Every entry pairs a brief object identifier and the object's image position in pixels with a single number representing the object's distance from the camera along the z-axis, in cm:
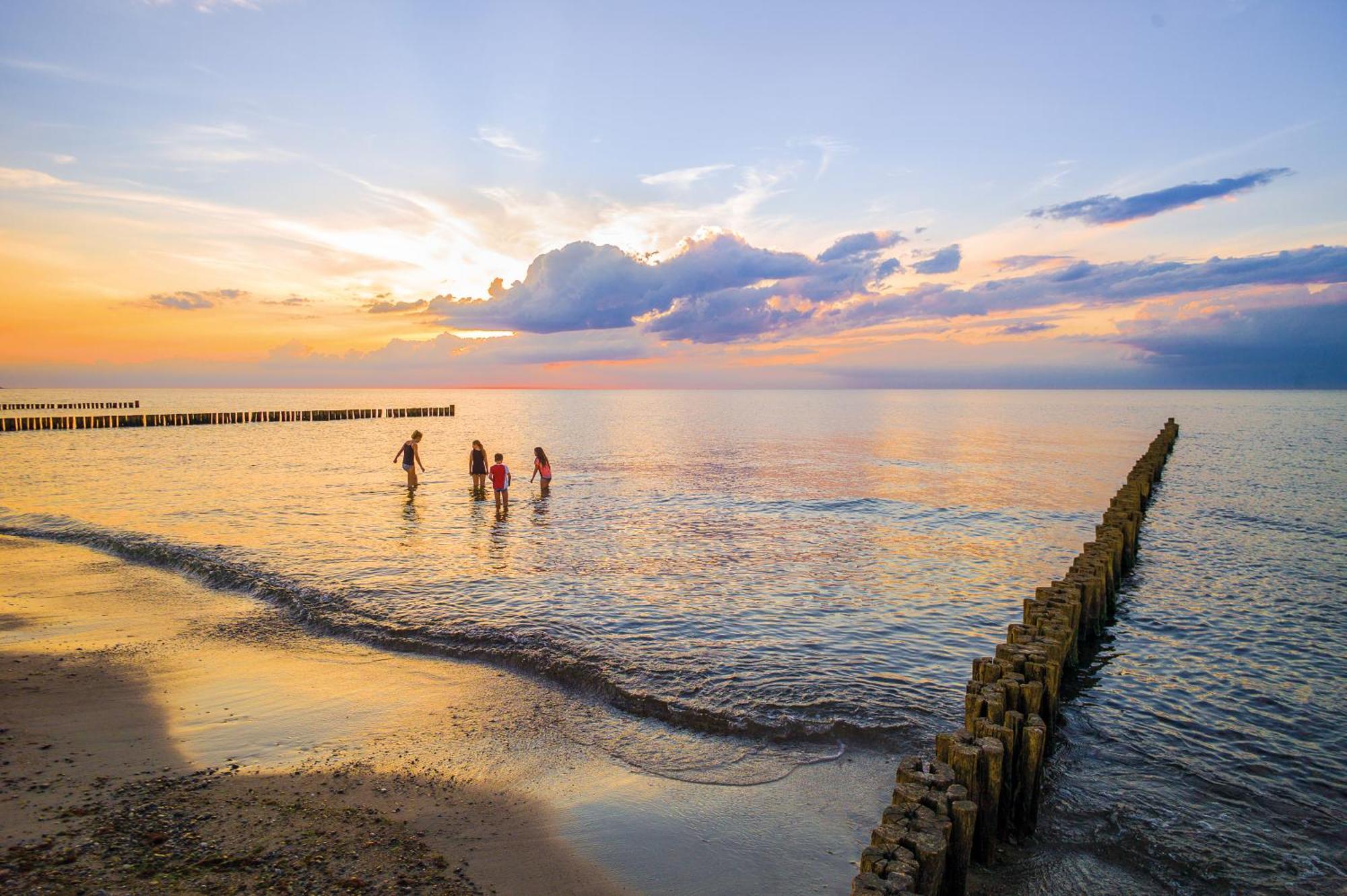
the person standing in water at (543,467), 3078
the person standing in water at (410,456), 3114
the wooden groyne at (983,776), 563
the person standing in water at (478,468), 3053
